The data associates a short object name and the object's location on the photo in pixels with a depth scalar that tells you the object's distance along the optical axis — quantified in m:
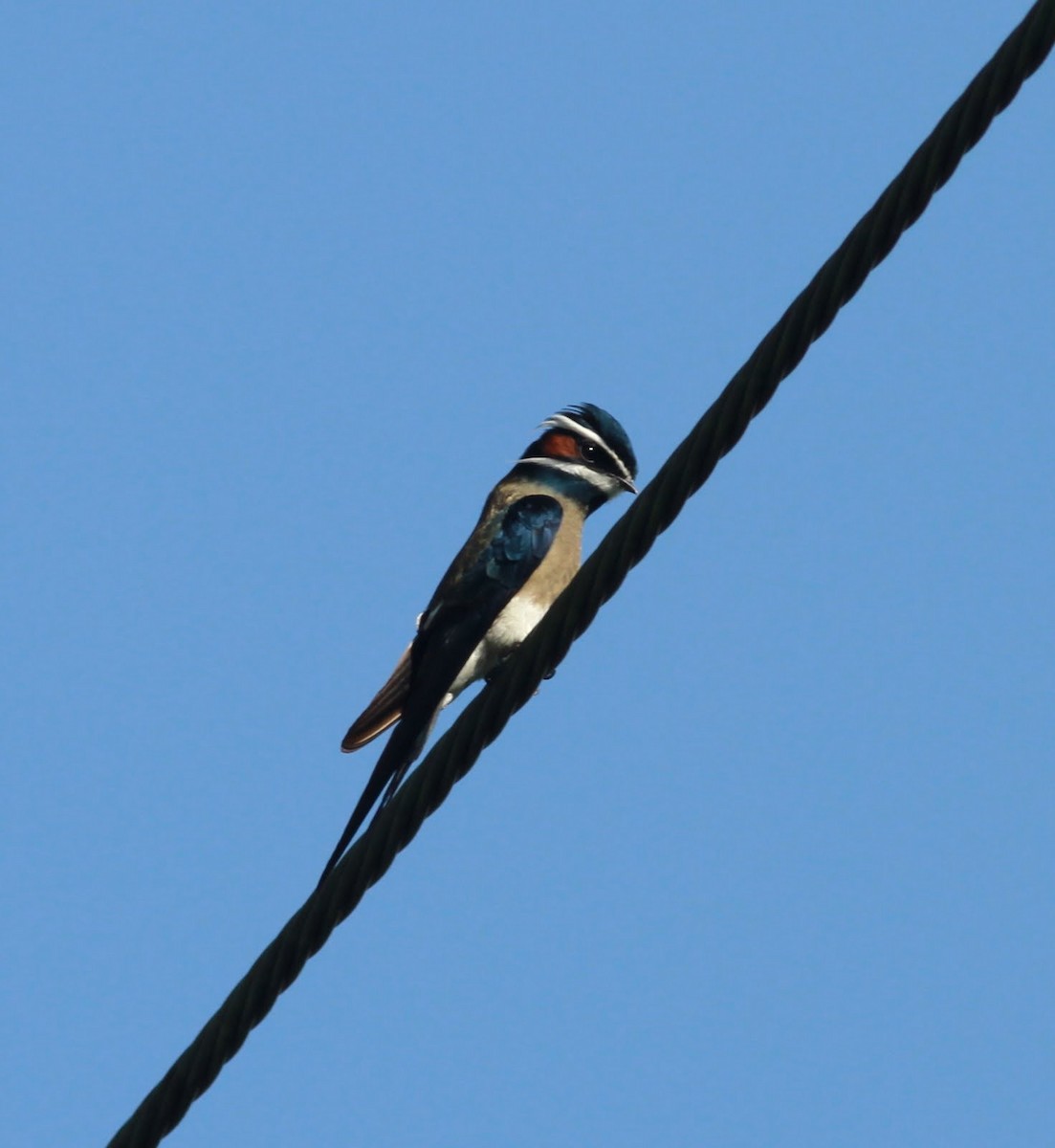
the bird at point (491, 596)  15.35
